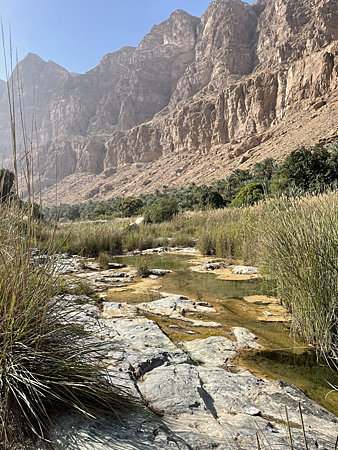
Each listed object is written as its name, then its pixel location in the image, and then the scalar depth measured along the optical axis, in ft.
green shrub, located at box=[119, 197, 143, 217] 106.42
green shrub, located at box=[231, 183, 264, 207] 66.73
